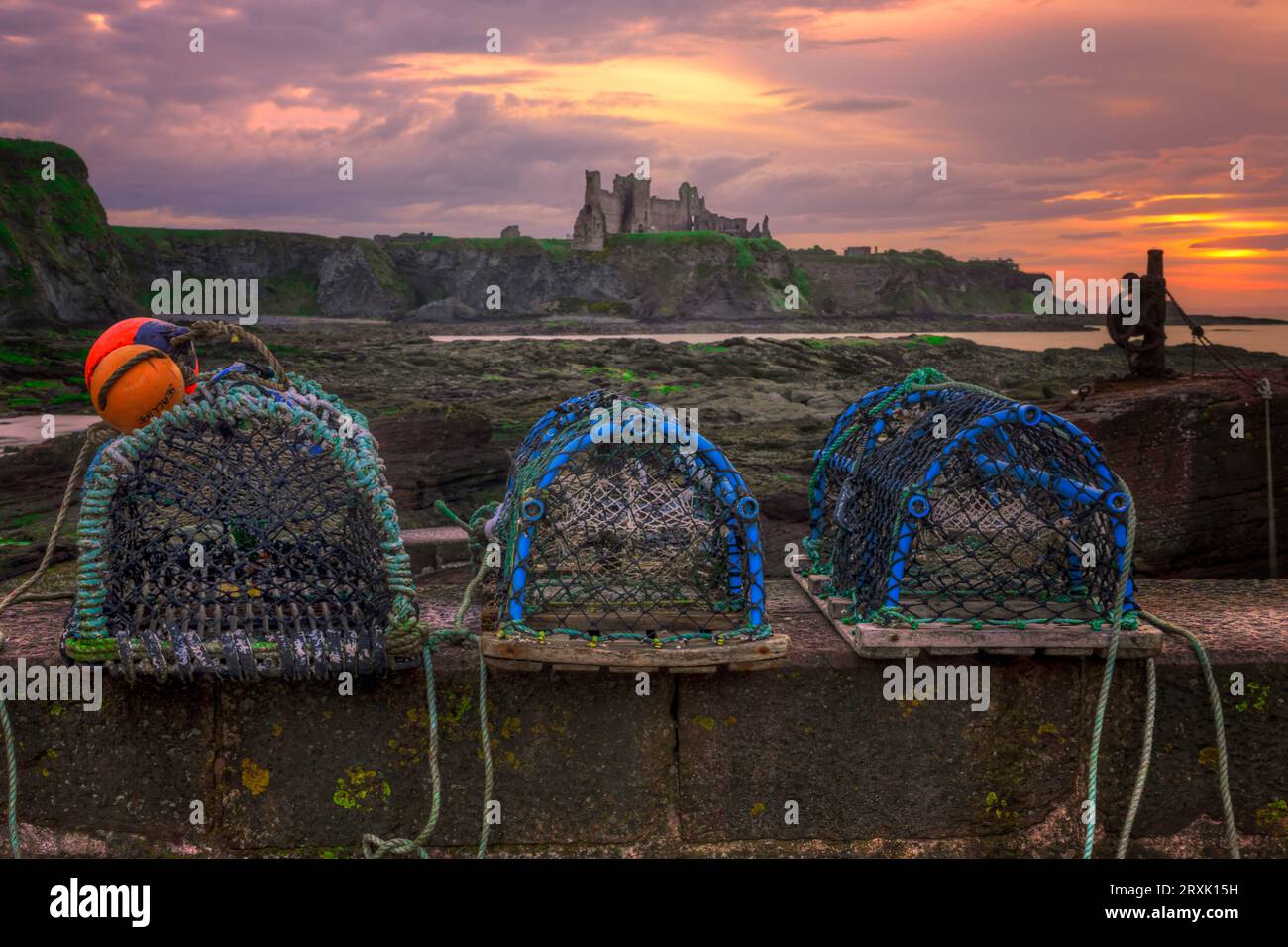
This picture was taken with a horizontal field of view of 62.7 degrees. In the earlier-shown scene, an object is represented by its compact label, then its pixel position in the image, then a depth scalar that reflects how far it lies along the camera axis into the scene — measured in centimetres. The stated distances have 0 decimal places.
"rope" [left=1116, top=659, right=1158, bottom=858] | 341
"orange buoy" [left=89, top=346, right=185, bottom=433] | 343
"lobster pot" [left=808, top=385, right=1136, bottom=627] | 333
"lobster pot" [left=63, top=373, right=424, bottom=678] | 324
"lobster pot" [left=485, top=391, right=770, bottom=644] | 323
